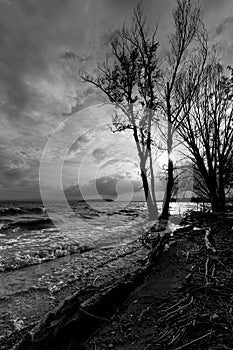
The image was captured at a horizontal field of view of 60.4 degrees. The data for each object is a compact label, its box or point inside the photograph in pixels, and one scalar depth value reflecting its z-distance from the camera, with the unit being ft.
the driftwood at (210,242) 16.76
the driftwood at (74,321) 6.12
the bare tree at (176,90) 43.04
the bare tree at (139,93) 46.37
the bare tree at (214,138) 47.62
